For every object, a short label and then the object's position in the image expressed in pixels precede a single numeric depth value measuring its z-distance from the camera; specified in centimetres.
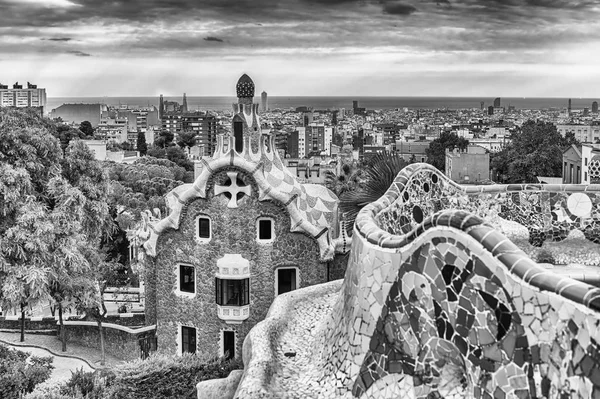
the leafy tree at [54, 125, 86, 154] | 7736
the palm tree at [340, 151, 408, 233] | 1692
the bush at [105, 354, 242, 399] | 1476
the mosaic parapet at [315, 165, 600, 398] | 618
